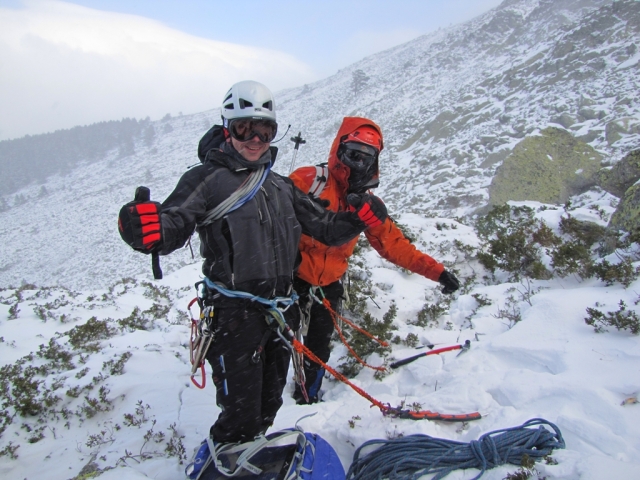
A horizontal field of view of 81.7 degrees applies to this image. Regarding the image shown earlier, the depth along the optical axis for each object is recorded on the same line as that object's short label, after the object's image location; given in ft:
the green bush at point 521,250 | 18.16
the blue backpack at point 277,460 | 7.54
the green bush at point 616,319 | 10.04
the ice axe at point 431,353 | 12.21
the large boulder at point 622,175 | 23.15
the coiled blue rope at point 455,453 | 7.13
